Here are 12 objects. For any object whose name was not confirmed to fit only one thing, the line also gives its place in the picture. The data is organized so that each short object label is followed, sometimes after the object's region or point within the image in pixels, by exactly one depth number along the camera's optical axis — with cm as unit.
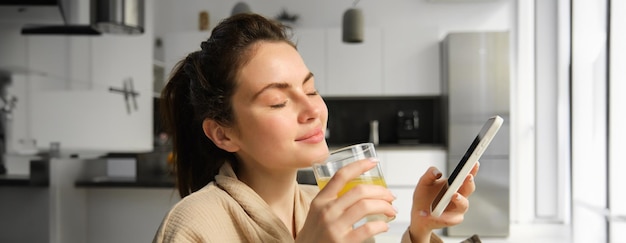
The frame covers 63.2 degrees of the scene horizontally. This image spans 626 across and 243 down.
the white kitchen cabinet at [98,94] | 393
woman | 87
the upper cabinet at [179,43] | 561
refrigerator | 498
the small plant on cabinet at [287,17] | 576
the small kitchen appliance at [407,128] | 568
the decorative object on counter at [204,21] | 580
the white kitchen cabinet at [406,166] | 520
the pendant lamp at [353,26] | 358
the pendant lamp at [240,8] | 363
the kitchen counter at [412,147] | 523
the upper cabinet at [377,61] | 548
